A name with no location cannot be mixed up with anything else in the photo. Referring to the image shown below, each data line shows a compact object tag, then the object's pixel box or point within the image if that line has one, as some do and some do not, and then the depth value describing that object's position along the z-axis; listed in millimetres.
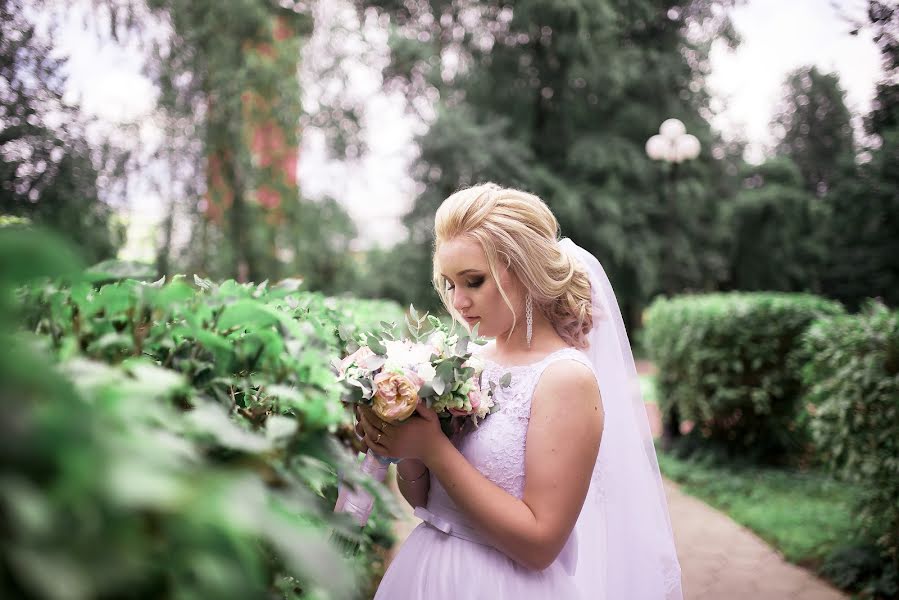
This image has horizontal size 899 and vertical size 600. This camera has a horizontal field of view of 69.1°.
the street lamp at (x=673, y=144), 10758
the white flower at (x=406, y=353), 1695
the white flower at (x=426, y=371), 1703
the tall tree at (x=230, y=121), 6625
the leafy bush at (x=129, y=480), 491
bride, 1799
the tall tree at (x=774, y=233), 21562
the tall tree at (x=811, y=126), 14519
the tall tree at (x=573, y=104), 16781
